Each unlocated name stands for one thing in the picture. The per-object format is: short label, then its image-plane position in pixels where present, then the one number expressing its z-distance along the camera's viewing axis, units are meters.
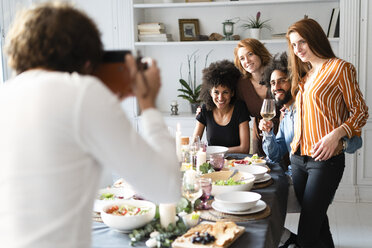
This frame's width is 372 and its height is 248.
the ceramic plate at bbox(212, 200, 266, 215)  1.92
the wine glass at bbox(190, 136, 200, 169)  2.61
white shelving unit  4.40
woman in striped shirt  2.38
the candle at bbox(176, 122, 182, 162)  2.74
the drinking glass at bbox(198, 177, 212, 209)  1.94
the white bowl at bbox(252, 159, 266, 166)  2.72
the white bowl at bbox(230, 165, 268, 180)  2.52
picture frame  4.59
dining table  1.64
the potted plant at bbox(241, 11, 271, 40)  4.36
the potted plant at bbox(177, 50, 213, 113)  4.60
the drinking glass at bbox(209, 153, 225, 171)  2.58
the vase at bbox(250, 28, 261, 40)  4.36
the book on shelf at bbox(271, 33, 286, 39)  4.30
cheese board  1.57
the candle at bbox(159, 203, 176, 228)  1.72
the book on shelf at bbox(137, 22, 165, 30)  4.53
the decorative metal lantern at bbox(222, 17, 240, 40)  4.39
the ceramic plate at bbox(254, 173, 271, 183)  2.42
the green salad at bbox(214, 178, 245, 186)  2.22
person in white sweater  0.95
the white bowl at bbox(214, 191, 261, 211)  1.90
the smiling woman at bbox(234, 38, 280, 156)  3.35
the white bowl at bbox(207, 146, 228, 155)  3.05
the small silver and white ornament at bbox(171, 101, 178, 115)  4.60
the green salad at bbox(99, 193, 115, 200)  2.10
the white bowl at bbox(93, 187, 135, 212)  2.10
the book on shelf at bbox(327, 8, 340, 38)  4.21
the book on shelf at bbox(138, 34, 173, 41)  4.54
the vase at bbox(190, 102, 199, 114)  4.59
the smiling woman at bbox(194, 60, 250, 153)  3.30
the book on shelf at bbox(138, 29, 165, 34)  4.55
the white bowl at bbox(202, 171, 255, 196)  2.17
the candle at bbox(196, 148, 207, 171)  2.57
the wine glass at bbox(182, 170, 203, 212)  1.81
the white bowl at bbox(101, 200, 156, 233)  1.68
